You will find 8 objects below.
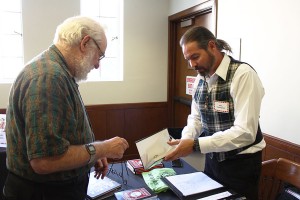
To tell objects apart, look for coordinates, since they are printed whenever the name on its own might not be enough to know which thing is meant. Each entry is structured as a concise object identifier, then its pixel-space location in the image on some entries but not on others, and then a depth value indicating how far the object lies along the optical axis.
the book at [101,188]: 1.21
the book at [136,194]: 1.17
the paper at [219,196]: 1.13
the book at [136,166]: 1.45
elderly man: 0.91
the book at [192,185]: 1.16
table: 1.20
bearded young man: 1.33
